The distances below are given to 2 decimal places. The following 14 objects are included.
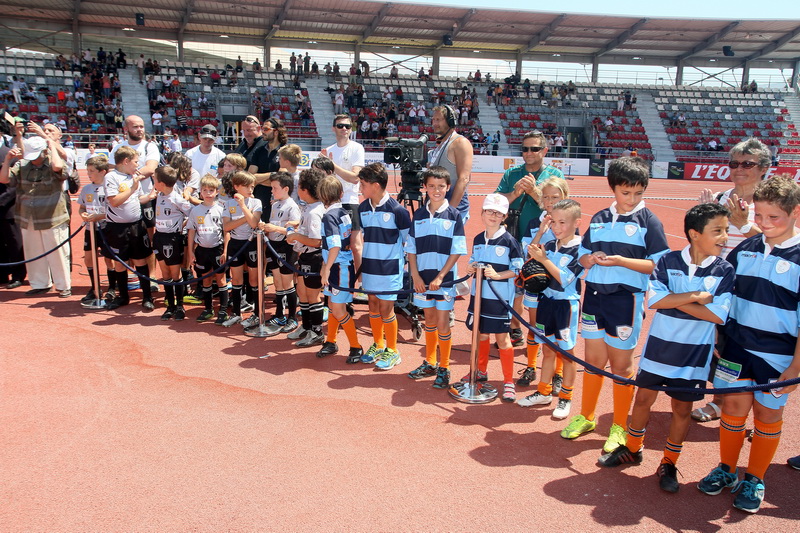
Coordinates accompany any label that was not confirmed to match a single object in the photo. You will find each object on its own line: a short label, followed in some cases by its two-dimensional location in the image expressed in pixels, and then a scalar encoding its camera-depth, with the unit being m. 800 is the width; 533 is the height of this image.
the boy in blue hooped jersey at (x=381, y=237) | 5.34
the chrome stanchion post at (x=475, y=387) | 4.77
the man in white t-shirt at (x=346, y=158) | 6.83
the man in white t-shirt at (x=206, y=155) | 7.69
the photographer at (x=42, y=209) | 7.59
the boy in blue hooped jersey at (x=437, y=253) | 4.98
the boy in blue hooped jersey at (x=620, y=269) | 3.78
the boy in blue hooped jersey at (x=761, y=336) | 3.27
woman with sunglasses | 4.32
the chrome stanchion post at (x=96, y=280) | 7.07
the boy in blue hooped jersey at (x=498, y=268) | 4.74
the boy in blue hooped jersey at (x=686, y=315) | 3.34
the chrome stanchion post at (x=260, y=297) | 6.23
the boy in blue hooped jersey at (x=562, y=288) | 4.34
